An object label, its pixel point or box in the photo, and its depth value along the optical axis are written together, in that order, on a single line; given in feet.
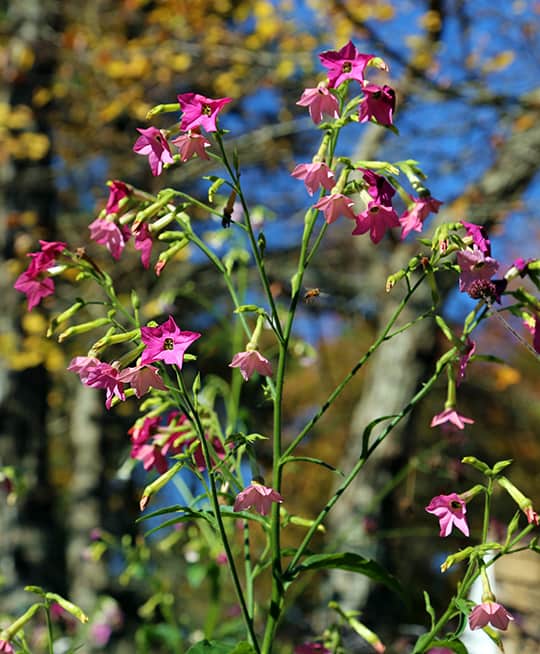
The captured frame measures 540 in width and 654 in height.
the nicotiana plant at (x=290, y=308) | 3.11
